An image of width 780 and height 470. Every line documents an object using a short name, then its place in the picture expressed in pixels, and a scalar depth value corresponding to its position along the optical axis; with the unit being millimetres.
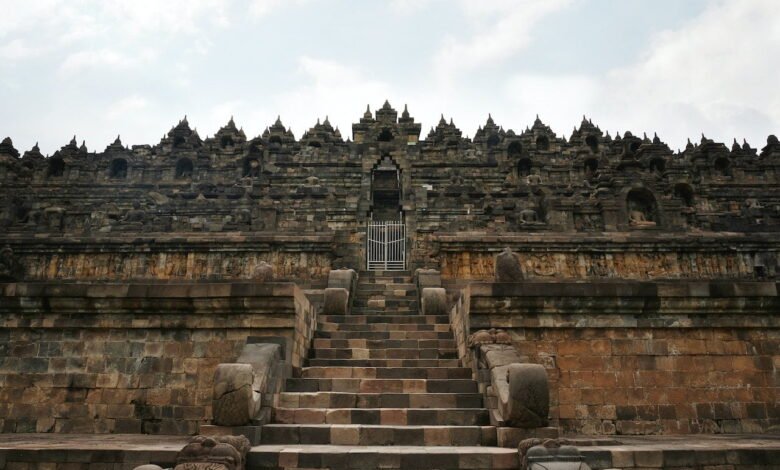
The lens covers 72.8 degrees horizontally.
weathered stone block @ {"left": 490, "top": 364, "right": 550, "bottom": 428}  6047
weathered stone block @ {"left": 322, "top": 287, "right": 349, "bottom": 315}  10383
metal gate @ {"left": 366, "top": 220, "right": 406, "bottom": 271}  18556
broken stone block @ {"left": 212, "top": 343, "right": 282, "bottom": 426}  6023
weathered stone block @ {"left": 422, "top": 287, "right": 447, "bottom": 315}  10359
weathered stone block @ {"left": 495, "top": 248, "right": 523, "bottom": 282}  8930
